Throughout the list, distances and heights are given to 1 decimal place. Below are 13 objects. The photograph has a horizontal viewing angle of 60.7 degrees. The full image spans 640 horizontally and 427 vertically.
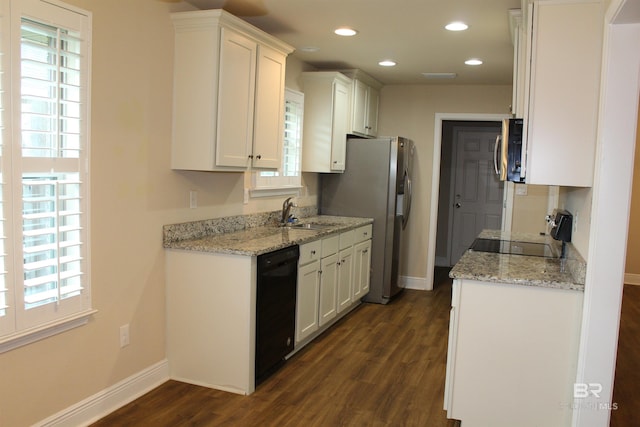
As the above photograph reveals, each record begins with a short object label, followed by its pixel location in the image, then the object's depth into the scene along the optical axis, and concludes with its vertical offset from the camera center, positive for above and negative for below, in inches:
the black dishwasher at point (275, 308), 131.3 -34.4
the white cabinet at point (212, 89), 129.2 +19.7
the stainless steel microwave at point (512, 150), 111.7 +6.6
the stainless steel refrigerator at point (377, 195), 217.3 -7.5
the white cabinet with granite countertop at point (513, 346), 102.8 -31.7
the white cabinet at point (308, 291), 153.4 -33.9
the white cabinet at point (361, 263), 202.8 -33.3
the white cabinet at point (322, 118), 200.4 +21.2
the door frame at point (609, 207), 90.4 -3.5
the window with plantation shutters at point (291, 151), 188.7 +8.2
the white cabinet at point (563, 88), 100.5 +18.0
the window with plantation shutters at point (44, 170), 91.1 -1.2
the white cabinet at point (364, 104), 215.6 +30.1
